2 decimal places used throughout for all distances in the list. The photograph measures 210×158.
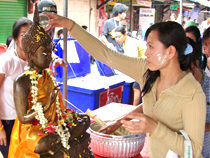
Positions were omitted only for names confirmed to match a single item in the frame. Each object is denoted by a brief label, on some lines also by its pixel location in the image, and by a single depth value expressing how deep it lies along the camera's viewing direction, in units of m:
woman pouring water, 0.99
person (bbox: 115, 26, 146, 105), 3.22
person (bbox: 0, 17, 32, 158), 1.38
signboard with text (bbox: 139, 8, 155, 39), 9.36
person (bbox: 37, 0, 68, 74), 1.86
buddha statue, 1.06
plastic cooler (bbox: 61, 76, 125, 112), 2.69
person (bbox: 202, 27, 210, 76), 1.66
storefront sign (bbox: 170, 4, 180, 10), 11.97
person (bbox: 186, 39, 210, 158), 1.45
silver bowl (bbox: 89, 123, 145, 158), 1.36
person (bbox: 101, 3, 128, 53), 3.94
